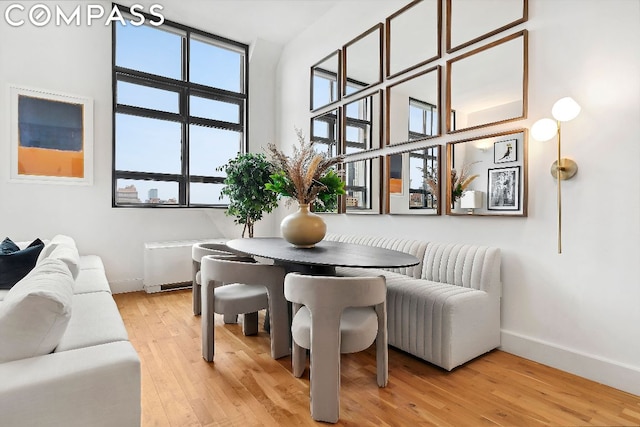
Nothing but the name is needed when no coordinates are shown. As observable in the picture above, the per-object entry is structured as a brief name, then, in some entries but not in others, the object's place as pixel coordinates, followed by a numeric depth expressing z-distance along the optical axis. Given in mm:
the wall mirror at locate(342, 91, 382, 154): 3798
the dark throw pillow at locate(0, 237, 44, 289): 2535
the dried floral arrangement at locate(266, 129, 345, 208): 2568
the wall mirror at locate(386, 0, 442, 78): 3148
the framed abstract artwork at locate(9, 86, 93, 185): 3727
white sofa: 1090
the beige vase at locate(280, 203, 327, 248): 2609
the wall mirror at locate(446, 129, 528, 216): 2551
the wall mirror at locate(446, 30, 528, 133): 2547
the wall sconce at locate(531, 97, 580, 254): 2197
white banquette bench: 2248
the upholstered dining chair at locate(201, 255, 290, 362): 2232
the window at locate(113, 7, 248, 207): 4473
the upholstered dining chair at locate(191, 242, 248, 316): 2861
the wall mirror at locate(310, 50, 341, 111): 4391
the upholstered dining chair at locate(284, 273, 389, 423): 1696
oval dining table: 2004
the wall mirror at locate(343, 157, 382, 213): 3832
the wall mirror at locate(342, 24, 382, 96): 3773
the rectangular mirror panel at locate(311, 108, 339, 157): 4430
